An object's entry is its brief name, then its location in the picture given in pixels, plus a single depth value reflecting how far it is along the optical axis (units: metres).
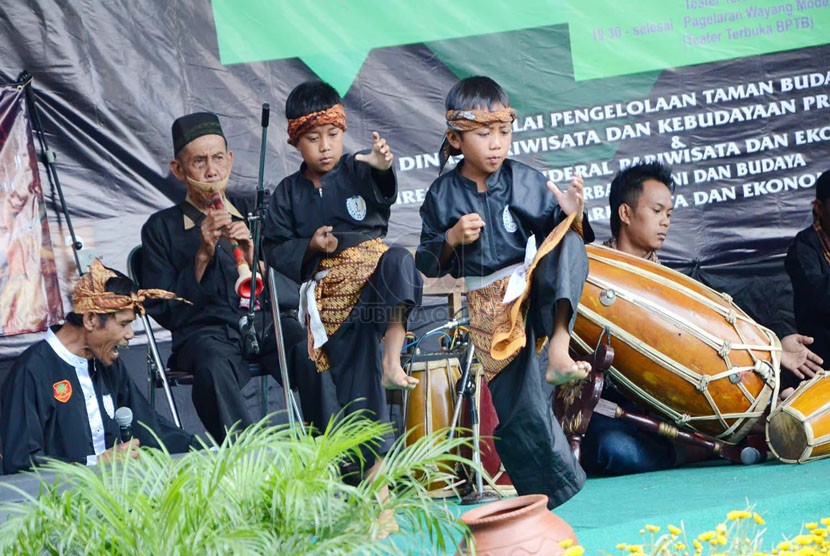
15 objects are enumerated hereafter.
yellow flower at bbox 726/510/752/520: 5.22
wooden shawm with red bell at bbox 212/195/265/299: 10.70
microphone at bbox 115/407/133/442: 9.48
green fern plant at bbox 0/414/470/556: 4.78
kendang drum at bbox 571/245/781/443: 10.84
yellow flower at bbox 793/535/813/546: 5.12
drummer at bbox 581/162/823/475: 11.01
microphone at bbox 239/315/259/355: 10.56
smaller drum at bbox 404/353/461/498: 10.87
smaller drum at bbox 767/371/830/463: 10.42
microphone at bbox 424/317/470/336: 10.70
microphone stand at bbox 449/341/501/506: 10.17
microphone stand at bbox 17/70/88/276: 11.28
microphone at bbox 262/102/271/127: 9.18
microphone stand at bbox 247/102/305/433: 9.16
